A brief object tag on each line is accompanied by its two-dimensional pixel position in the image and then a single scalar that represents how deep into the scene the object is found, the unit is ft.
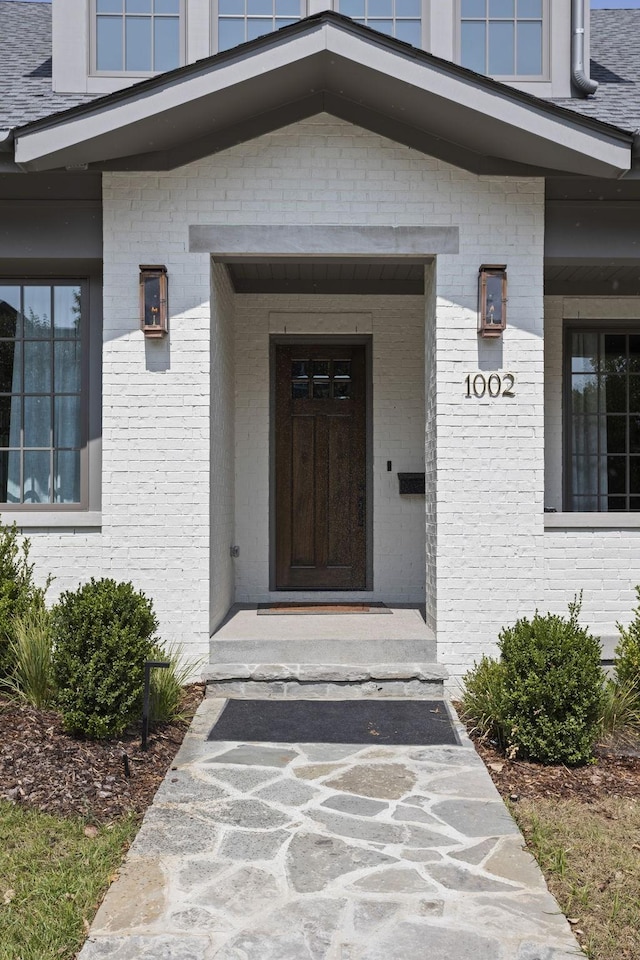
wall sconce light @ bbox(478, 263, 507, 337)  18.78
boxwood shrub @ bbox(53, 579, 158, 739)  14.34
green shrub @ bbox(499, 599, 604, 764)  14.24
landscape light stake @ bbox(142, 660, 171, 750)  14.42
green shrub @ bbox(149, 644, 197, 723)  15.69
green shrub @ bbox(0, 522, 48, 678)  16.49
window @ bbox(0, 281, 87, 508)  20.67
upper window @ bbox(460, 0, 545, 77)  21.80
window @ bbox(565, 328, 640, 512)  24.75
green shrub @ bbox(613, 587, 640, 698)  16.15
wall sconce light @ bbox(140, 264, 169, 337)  18.60
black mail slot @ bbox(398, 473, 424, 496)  24.41
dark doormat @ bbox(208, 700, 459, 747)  15.56
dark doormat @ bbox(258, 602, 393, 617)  22.33
